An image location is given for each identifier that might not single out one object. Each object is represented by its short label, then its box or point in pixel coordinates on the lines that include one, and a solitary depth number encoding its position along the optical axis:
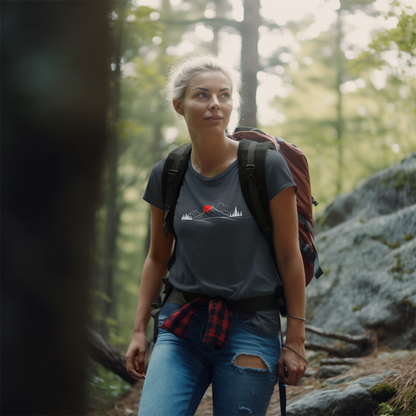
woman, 1.98
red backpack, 2.10
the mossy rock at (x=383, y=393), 3.28
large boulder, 4.91
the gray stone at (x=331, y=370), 4.48
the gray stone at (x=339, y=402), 3.24
